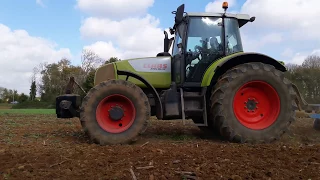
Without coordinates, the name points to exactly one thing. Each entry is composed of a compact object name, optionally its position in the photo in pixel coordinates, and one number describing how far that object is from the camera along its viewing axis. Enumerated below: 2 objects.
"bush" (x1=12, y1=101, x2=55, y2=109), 34.97
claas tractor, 4.69
